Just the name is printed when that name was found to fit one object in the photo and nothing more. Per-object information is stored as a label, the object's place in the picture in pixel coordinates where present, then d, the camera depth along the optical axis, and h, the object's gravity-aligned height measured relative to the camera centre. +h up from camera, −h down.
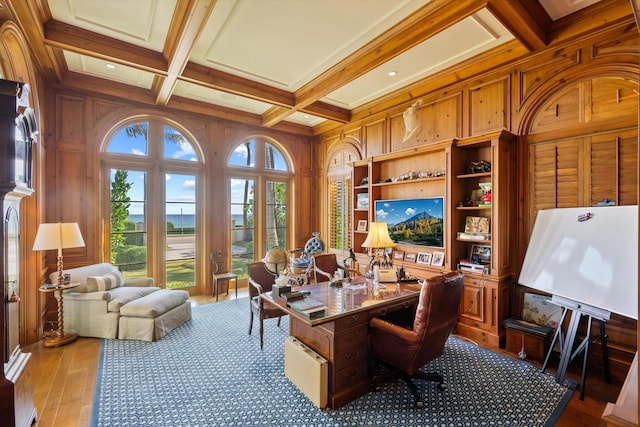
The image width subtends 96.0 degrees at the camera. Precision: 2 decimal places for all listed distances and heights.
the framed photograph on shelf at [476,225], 3.58 -0.18
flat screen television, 4.02 -0.12
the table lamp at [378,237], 3.15 -0.28
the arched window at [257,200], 5.81 +0.25
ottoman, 3.40 -1.29
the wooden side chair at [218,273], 5.08 -1.13
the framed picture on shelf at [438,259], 3.90 -0.66
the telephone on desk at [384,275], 3.20 -0.71
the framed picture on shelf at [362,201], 5.12 +0.19
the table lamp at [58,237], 3.07 -0.27
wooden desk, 2.29 -1.03
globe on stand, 3.79 -0.66
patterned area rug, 2.16 -1.55
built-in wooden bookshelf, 3.32 +0.04
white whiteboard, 2.08 -0.39
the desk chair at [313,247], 5.64 -0.71
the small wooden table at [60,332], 3.24 -1.40
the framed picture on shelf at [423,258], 4.10 -0.67
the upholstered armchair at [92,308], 3.47 -1.16
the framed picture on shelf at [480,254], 3.55 -0.55
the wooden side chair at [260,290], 3.23 -0.99
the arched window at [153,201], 4.70 +0.19
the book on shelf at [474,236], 3.47 -0.31
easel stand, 2.38 -1.09
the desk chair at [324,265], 4.08 -0.78
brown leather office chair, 2.14 -0.98
